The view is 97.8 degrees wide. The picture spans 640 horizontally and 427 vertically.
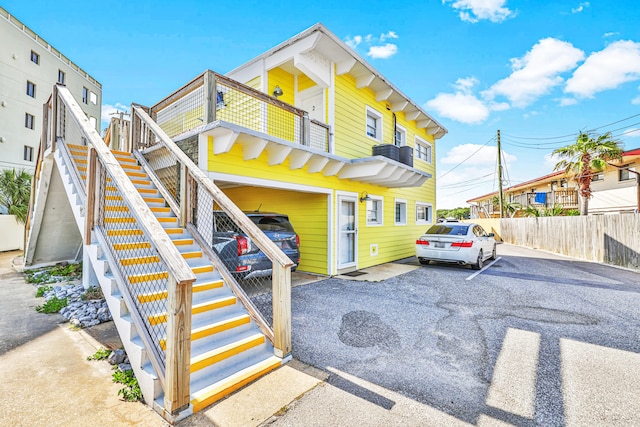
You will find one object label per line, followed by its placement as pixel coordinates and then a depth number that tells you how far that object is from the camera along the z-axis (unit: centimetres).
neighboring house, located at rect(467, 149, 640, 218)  1569
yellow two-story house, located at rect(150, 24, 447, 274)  512
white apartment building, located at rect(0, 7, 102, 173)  1556
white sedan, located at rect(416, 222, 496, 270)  805
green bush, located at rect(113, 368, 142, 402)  229
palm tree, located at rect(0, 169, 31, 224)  1229
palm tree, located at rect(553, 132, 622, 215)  1359
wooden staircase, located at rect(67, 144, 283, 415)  237
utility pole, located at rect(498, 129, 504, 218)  2025
